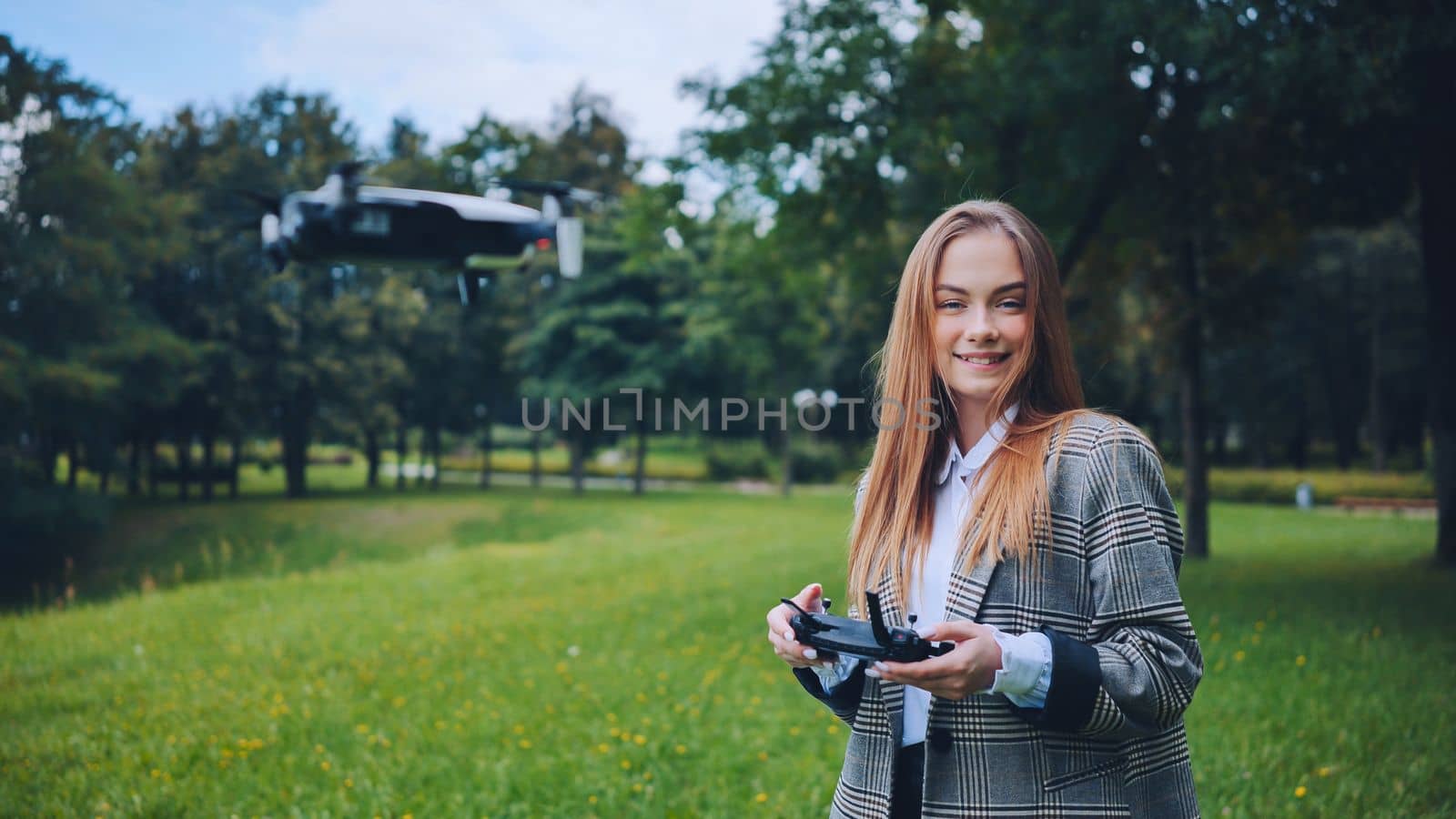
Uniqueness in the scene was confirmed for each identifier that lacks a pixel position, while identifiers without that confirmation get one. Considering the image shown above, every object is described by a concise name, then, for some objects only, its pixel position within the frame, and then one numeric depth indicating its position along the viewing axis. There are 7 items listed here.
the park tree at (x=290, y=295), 12.28
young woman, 1.39
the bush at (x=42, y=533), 9.91
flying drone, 1.72
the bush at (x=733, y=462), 33.03
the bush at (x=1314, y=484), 22.00
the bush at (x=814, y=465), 32.47
